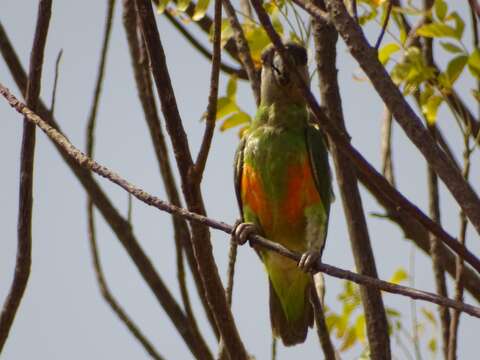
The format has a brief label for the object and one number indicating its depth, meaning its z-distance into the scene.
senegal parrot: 8.87
